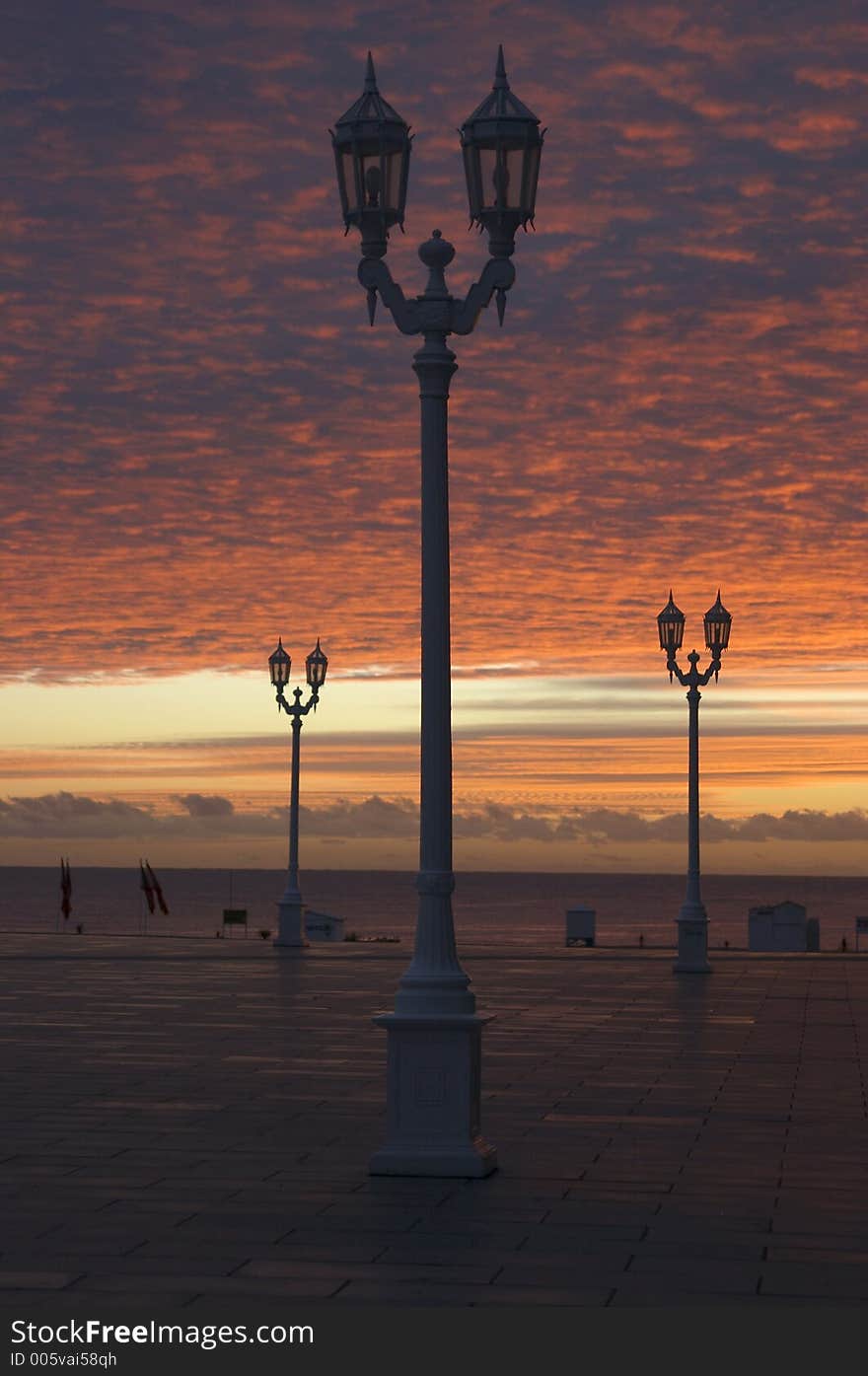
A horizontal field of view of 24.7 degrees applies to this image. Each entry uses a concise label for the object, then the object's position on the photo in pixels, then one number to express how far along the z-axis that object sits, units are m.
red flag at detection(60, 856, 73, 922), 54.75
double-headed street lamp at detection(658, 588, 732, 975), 36.06
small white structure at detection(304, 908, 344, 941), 51.75
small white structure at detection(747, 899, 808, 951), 49.91
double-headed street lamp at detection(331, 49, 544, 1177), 13.60
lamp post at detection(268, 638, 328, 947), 43.22
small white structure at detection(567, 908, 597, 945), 50.78
